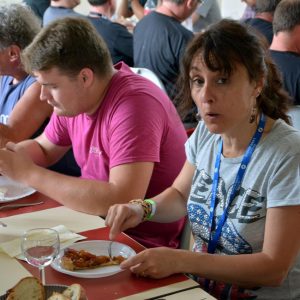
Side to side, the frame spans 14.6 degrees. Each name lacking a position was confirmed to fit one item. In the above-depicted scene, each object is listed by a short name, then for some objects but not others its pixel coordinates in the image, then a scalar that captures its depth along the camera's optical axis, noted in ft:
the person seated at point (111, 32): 18.67
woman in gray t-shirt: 8.50
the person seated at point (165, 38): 16.91
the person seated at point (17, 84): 11.35
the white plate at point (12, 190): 9.78
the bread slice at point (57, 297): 7.54
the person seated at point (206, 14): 21.14
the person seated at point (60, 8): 19.75
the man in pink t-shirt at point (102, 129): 9.65
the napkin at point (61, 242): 8.60
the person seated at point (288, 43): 13.94
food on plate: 8.33
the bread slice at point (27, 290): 7.57
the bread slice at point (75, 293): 7.63
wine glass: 8.06
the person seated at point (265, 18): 17.50
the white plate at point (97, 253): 8.23
